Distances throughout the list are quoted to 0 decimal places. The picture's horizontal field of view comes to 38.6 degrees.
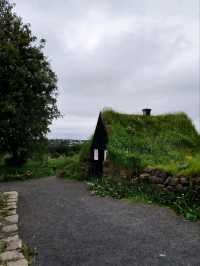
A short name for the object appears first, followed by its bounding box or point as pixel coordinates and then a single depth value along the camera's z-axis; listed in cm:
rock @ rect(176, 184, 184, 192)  926
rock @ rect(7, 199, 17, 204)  996
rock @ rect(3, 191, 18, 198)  1140
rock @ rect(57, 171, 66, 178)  1759
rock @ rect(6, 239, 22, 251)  534
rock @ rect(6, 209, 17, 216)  832
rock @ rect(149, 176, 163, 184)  1037
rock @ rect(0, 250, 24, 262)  487
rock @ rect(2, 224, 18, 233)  652
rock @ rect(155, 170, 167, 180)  1028
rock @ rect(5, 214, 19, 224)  742
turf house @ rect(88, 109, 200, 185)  1296
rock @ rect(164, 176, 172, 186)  994
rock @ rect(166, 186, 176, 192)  961
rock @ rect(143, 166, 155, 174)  1108
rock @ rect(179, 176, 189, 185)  917
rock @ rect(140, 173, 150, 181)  1112
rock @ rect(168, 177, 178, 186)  959
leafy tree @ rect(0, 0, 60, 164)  1722
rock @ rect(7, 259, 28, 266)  460
